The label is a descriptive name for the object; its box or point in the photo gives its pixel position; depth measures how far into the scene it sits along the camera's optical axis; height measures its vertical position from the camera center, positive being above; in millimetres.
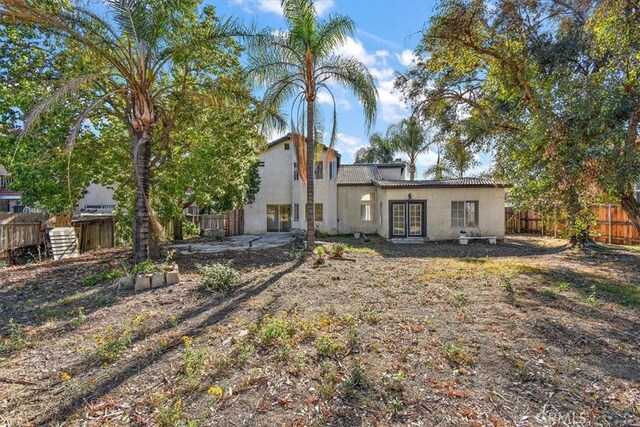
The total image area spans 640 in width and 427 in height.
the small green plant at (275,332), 4434 -1542
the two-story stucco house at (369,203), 18125 +730
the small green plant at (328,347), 4157 -1582
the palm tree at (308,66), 10734 +4810
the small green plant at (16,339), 4520 -1617
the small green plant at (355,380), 3477 -1677
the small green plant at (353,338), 4414 -1583
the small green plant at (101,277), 7848 -1374
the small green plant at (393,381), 3467 -1681
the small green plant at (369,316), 5230 -1551
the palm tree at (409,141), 28891 +6313
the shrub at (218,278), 7078 -1242
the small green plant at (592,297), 6424 -1595
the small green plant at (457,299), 6236 -1547
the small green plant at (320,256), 10164 -1238
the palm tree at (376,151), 33281 +6372
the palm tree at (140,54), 7589 +3981
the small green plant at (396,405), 3170 -1738
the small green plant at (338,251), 11367 -1167
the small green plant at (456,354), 3973 -1634
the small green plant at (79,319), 5309 -1572
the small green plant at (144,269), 7484 -1103
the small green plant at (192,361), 3703 -1610
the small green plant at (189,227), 13566 -378
